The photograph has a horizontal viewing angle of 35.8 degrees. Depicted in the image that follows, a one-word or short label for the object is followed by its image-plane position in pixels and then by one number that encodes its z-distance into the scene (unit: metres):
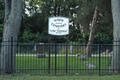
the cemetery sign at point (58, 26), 9.89
